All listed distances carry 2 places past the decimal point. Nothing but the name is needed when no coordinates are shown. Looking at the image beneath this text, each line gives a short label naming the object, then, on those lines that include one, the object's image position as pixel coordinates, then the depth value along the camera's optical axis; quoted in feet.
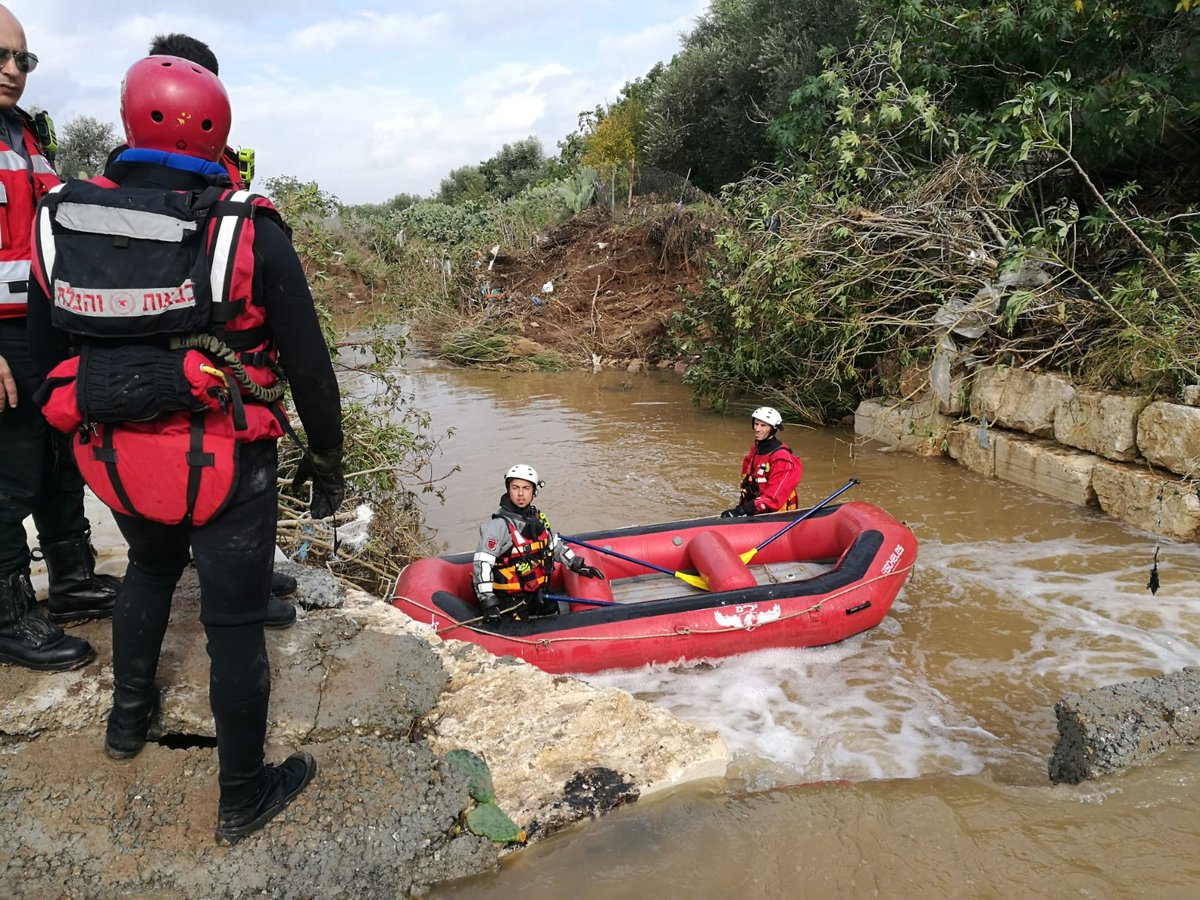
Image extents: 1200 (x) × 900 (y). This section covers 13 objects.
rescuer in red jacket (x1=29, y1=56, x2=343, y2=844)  6.39
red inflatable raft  14.58
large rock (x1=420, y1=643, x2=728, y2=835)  9.31
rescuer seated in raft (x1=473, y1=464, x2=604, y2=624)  14.80
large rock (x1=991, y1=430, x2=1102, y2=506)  22.86
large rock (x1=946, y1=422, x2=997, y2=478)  25.89
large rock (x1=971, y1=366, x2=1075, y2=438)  24.12
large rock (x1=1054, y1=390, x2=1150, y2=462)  21.62
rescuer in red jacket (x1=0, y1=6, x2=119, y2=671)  8.25
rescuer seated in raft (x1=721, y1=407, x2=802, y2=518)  20.38
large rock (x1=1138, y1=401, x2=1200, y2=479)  19.93
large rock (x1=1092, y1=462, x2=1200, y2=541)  19.99
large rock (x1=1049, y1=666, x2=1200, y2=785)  10.71
